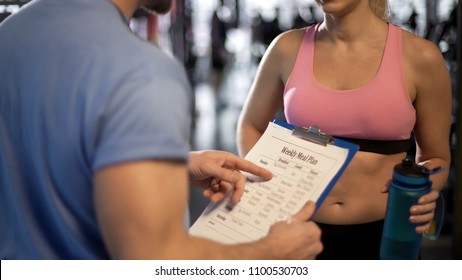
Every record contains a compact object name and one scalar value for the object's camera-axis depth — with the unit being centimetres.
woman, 154
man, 74
